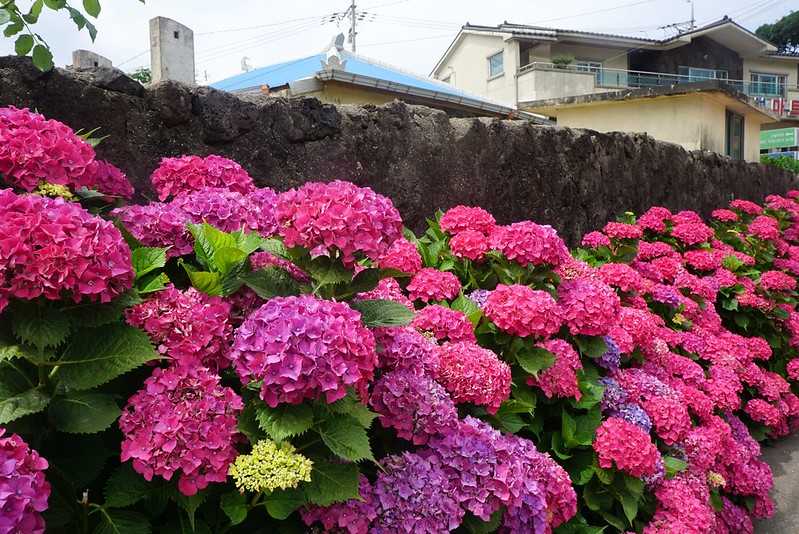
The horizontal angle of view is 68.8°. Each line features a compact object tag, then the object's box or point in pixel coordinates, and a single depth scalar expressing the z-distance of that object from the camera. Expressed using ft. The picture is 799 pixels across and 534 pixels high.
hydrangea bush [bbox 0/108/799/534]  3.62
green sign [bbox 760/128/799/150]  69.97
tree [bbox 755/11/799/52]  136.76
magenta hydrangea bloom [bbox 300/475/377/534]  4.28
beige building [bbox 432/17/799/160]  39.06
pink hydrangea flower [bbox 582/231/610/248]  14.44
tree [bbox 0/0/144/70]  5.67
